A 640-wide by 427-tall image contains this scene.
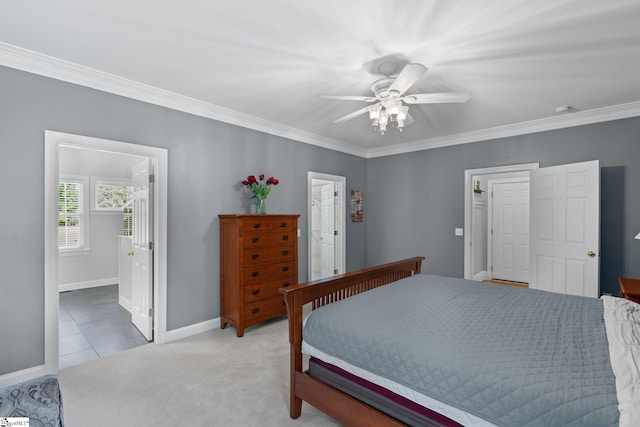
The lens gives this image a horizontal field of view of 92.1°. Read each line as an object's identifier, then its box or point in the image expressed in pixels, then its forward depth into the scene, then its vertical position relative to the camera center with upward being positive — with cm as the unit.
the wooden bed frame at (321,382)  169 -105
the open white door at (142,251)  327 -44
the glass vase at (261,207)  380 +6
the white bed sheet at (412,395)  130 -87
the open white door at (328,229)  551 -32
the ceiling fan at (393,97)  228 +92
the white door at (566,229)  349 -19
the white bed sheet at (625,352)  102 -60
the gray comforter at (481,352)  117 -65
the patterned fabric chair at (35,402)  105 -70
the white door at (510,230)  600 -36
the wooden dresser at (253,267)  339 -64
